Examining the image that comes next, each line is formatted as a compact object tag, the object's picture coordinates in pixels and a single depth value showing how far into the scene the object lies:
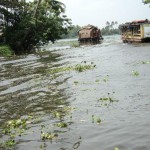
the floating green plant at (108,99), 9.39
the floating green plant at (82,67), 17.75
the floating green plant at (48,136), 6.56
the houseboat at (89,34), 64.22
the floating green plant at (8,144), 6.33
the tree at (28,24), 40.75
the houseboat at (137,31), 37.99
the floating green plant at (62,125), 7.27
